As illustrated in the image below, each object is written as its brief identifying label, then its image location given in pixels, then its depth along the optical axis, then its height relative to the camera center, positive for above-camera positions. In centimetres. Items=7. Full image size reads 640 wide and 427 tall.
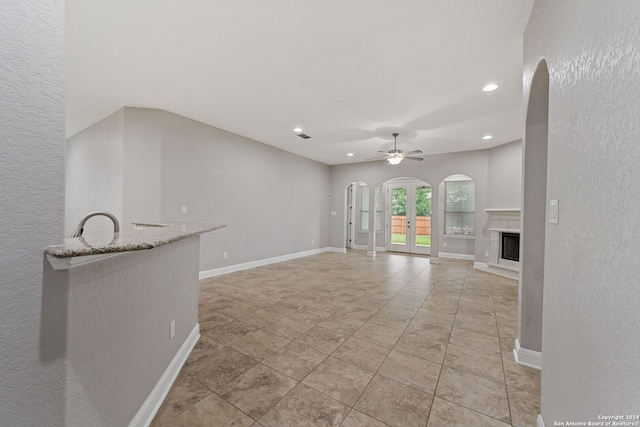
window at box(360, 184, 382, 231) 896 +19
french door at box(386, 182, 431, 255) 828 -6
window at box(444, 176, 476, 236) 749 +27
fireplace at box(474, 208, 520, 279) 539 -53
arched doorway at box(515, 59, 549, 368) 210 -12
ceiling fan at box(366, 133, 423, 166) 521 +121
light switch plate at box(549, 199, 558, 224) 135 +4
